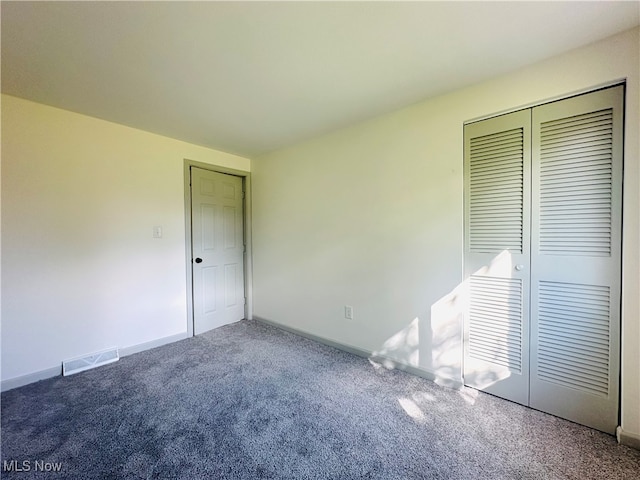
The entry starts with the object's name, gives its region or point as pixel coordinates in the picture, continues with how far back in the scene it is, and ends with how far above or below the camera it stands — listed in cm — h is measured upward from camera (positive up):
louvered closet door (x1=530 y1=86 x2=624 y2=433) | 153 -14
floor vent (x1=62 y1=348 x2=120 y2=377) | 228 -116
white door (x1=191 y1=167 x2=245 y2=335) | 324 -18
